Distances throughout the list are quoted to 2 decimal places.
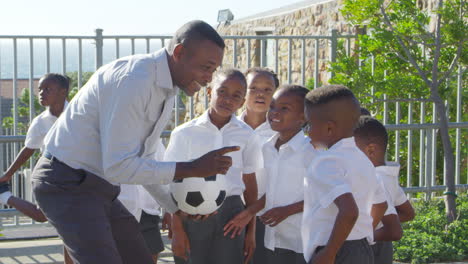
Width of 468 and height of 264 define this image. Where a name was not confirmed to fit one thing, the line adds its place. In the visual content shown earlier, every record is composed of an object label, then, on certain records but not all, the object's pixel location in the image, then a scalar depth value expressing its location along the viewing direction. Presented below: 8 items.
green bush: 6.30
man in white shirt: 3.49
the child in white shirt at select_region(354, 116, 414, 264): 4.13
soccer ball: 4.21
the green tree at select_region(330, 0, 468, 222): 7.25
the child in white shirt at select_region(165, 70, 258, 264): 4.68
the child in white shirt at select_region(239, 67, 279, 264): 5.10
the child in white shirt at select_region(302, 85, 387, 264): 3.47
